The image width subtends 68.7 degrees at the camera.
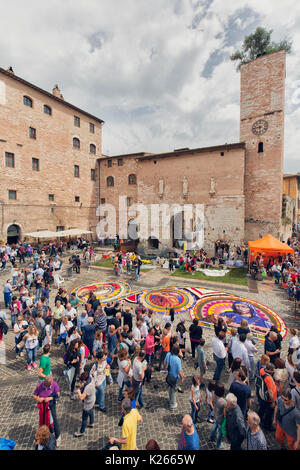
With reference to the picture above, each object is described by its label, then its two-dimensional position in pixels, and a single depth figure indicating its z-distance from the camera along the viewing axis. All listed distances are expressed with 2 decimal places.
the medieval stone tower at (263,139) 23.23
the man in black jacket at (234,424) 3.78
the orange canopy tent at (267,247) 16.36
